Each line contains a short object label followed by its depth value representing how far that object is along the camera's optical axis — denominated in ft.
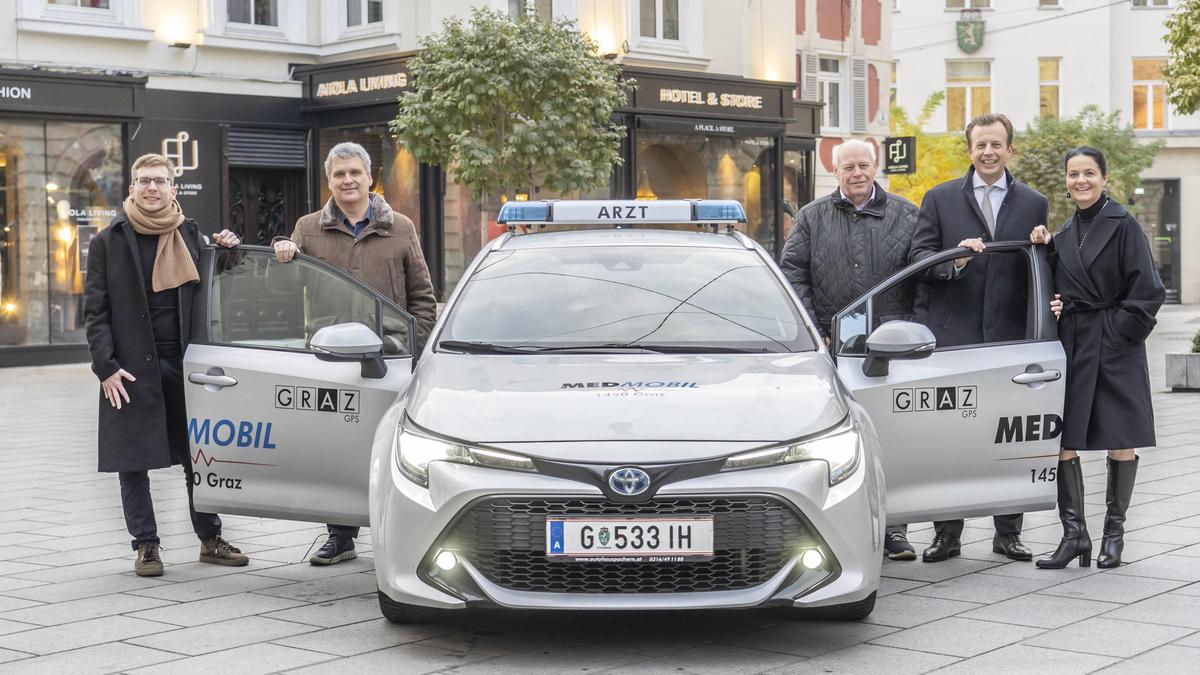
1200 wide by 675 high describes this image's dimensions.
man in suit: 24.49
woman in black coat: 23.26
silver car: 17.35
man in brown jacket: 25.94
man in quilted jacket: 26.04
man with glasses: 23.45
